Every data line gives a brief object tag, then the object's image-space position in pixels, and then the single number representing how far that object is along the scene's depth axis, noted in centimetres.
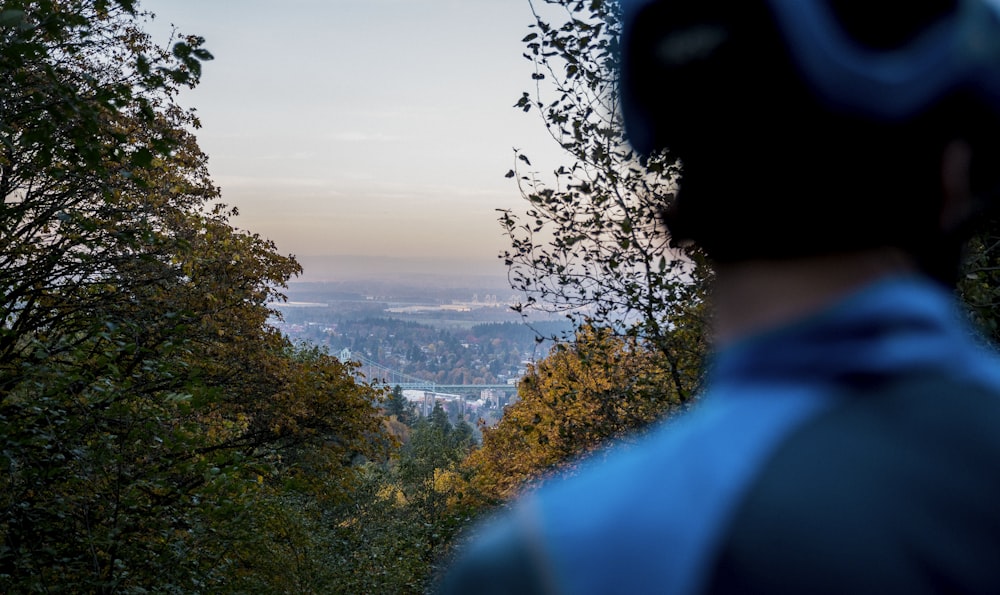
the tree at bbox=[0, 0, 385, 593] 459
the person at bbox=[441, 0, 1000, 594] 54
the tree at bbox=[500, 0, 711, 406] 622
